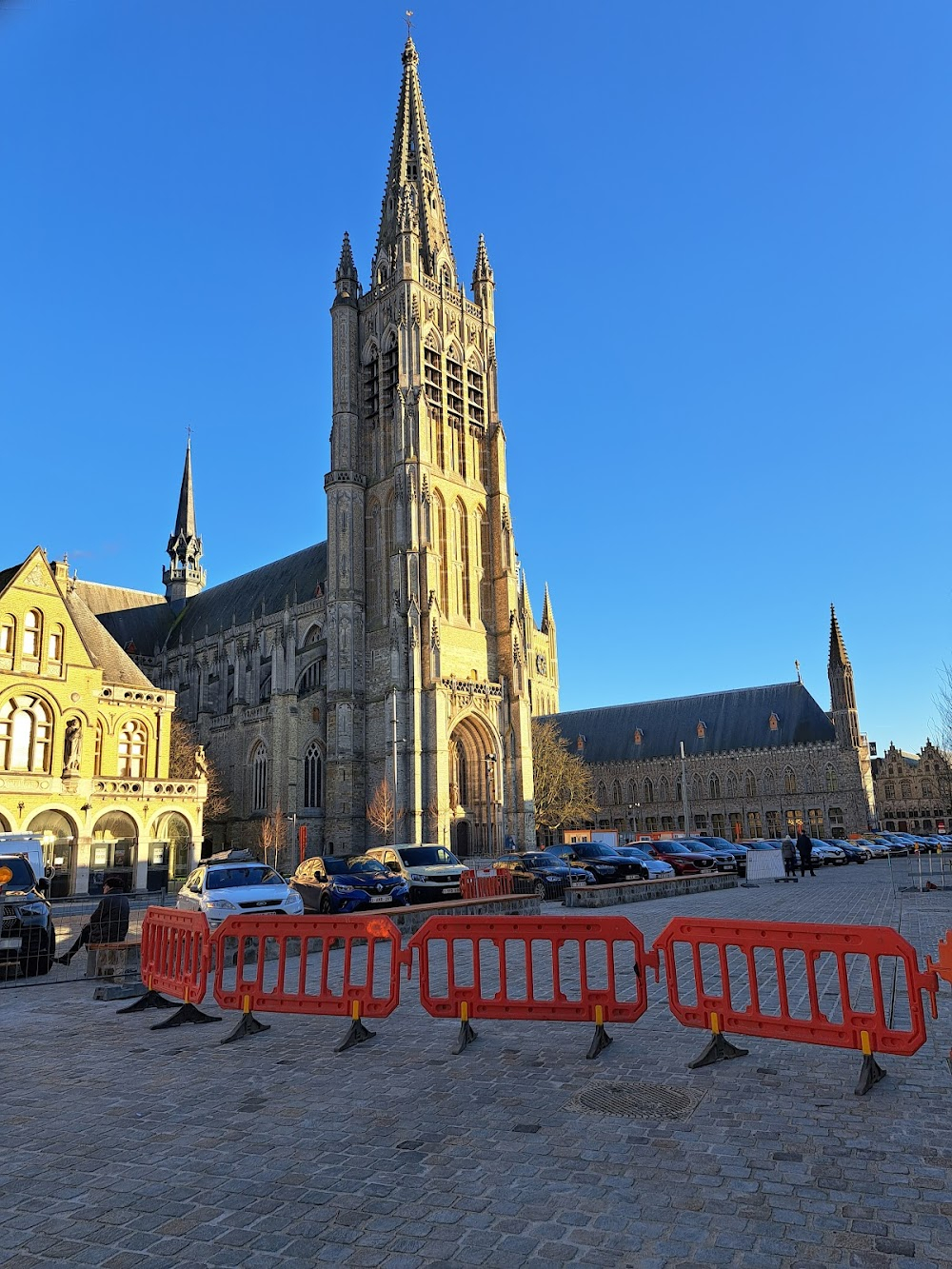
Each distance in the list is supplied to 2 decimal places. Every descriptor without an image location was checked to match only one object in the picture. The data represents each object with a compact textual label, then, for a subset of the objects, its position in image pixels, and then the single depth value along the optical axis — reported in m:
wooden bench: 12.91
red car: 32.28
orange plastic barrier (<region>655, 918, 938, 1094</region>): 6.47
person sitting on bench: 13.45
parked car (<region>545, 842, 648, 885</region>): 26.61
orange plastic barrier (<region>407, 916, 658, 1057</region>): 7.73
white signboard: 27.98
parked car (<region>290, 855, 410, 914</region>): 19.38
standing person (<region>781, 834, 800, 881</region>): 31.34
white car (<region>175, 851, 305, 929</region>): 14.35
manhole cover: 6.04
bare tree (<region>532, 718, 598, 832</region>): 68.69
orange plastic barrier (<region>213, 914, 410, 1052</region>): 8.28
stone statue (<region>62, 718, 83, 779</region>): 37.25
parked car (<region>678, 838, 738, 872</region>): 33.66
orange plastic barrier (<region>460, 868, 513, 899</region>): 21.62
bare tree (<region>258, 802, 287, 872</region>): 53.09
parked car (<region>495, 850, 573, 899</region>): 24.50
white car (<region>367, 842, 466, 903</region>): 21.67
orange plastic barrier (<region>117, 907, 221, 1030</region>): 9.49
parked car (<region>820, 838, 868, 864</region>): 43.72
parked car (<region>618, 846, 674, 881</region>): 27.94
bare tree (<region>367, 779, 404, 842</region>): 49.41
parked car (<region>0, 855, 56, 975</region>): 13.38
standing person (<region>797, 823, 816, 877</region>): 30.92
